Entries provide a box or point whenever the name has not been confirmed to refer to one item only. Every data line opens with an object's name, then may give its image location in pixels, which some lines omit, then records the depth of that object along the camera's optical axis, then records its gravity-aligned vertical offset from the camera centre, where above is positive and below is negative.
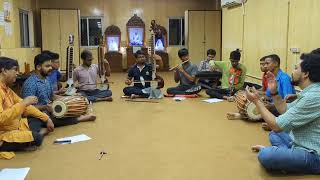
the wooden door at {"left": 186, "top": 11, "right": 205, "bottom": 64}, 14.30 +0.75
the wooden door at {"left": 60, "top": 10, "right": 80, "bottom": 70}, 13.85 +1.13
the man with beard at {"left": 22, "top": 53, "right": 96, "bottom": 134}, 4.39 -0.37
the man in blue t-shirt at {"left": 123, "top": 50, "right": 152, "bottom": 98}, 7.28 -0.40
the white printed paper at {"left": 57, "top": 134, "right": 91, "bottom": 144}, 4.29 -0.96
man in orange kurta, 3.53 -0.61
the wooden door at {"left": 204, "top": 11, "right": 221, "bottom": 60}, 14.36 +0.95
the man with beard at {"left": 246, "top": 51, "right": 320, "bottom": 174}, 2.73 -0.52
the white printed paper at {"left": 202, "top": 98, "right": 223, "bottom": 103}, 7.10 -0.86
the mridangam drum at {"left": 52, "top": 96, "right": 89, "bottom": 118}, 4.85 -0.68
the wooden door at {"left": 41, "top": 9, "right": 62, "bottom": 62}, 13.73 +0.94
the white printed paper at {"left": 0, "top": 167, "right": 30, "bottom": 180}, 3.05 -0.99
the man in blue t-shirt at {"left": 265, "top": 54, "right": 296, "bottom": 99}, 4.74 -0.29
